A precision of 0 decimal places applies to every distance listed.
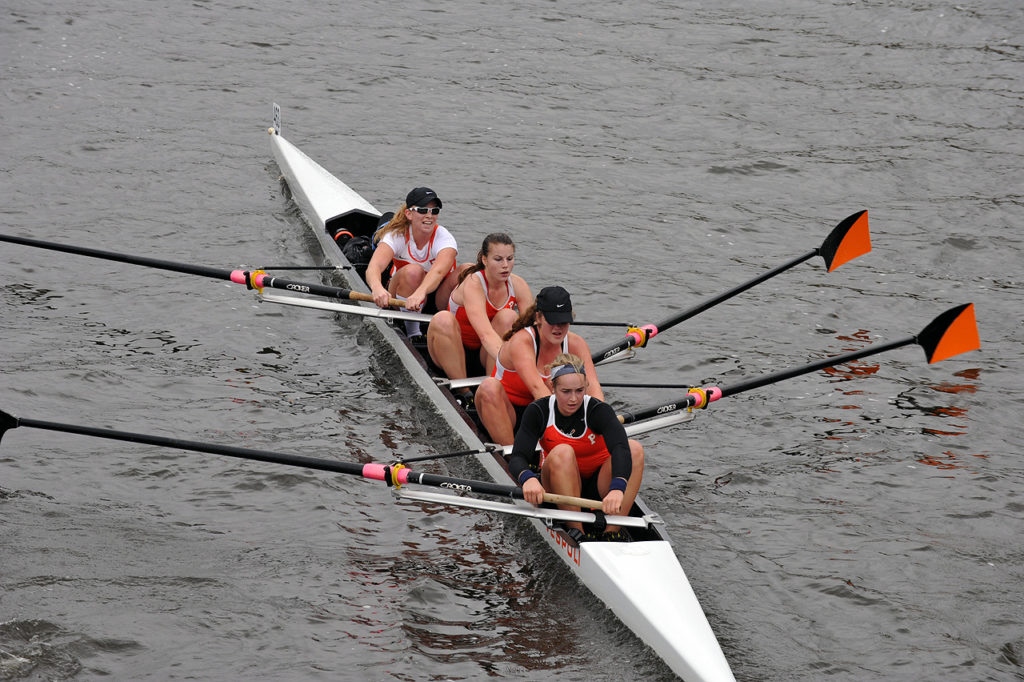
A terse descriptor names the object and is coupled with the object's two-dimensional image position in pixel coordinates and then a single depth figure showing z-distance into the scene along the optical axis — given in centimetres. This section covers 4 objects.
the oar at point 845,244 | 2434
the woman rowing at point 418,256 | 2170
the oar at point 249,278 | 2170
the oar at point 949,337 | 2097
